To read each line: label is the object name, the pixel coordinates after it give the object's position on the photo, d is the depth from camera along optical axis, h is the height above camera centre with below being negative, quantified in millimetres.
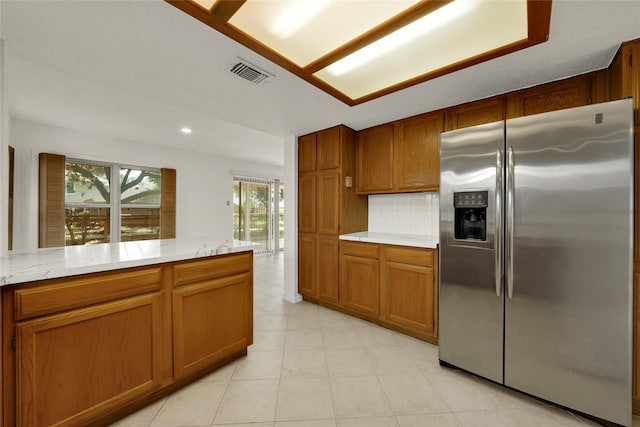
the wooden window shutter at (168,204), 4699 +198
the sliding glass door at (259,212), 6141 +64
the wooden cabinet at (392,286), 2279 -722
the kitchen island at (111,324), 1136 -611
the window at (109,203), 3980 +205
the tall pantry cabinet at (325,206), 3027 +102
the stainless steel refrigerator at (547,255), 1356 -255
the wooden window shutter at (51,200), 3504 +214
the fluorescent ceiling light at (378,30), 1338 +1117
